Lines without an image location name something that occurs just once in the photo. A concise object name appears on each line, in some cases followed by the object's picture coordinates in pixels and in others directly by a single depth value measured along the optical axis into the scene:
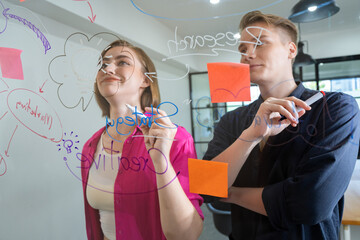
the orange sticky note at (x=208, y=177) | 0.54
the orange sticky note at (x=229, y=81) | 0.51
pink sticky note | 0.71
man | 0.46
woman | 0.57
